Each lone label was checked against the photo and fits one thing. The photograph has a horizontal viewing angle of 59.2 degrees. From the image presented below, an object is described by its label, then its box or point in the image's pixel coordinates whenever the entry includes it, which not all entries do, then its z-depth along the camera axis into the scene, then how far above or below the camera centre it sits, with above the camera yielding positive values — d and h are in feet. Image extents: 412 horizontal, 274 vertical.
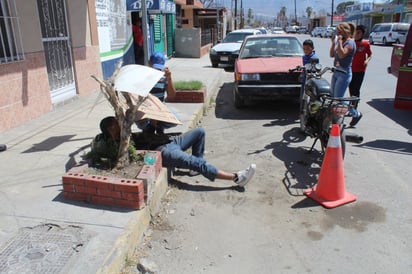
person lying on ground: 13.12 -4.53
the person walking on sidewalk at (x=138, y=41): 42.44 -1.49
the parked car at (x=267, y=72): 23.54 -2.90
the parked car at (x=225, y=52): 49.67 -3.40
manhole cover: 8.07 -5.04
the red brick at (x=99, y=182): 10.59 -4.30
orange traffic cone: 12.71 -5.23
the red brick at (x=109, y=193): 10.59 -4.64
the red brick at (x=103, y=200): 10.74 -4.89
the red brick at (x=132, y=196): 10.46 -4.66
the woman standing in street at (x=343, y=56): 19.70 -1.68
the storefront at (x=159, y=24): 39.67 +0.54
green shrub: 25.57 -4.00
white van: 95.92 -2.54
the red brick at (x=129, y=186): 10.40 -4.35
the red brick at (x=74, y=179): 10.77 -4.27
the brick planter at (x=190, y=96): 24.88 -4.56
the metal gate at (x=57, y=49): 22.24 -1.20
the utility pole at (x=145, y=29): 16.81 -0.08
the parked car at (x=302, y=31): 255.33 -4.11
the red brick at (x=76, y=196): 10.93 -4.85
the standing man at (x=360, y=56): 22.66 -1.96
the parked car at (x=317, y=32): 173.22 -3.42
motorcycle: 15.02 -3.56
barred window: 17.87 -0.19
